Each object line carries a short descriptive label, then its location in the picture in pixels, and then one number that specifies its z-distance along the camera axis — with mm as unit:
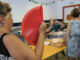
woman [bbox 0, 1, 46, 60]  614
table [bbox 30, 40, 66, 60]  1592
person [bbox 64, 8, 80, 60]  1805
